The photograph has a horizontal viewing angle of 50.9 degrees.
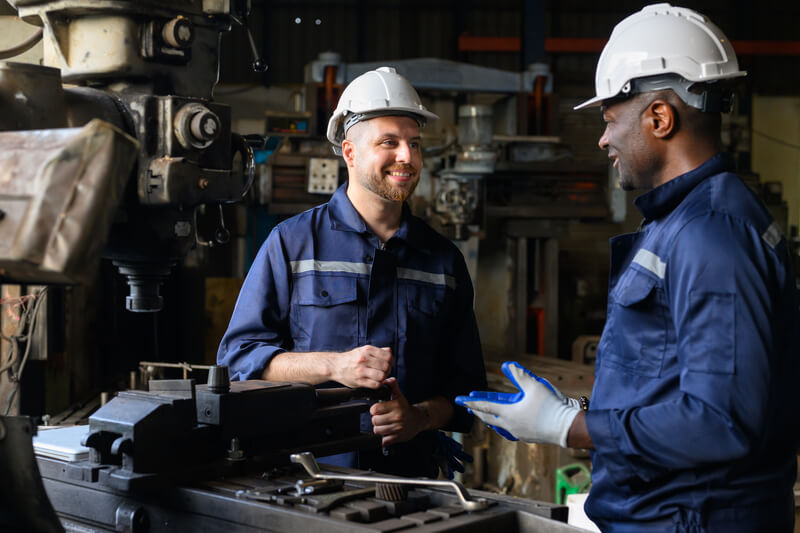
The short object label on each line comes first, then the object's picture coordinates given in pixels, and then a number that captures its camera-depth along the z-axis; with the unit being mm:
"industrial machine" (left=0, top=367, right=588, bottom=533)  1181
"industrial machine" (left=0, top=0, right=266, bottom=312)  1350
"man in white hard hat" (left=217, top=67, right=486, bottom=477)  1913
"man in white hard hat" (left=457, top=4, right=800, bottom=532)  1149
